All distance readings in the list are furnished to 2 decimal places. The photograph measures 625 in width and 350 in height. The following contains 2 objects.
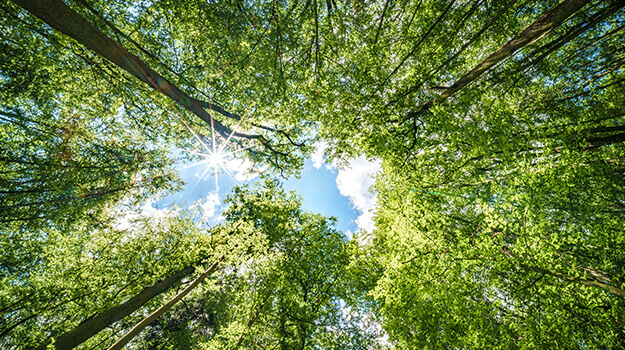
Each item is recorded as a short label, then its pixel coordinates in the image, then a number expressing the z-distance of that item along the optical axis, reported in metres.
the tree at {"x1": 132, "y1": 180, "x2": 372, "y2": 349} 9.42
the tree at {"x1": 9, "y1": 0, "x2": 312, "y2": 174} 3.12
